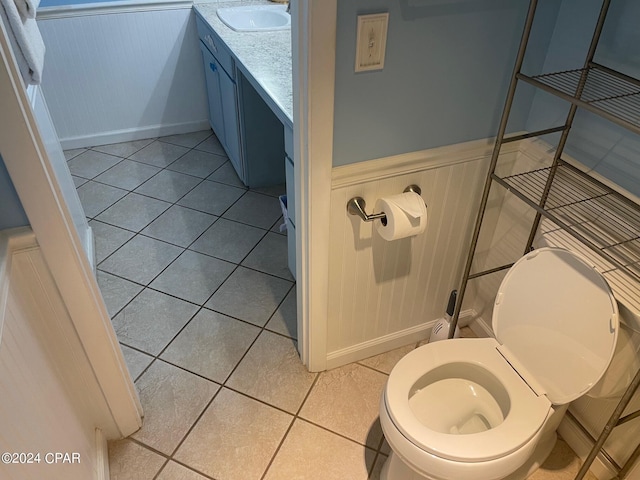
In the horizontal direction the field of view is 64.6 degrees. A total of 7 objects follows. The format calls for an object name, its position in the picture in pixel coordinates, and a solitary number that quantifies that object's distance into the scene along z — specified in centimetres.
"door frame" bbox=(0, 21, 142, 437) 110
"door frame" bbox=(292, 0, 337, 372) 119
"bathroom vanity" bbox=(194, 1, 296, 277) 200
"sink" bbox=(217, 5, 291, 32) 280
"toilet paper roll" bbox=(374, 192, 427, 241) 147
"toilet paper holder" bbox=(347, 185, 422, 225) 149
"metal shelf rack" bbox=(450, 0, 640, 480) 123
